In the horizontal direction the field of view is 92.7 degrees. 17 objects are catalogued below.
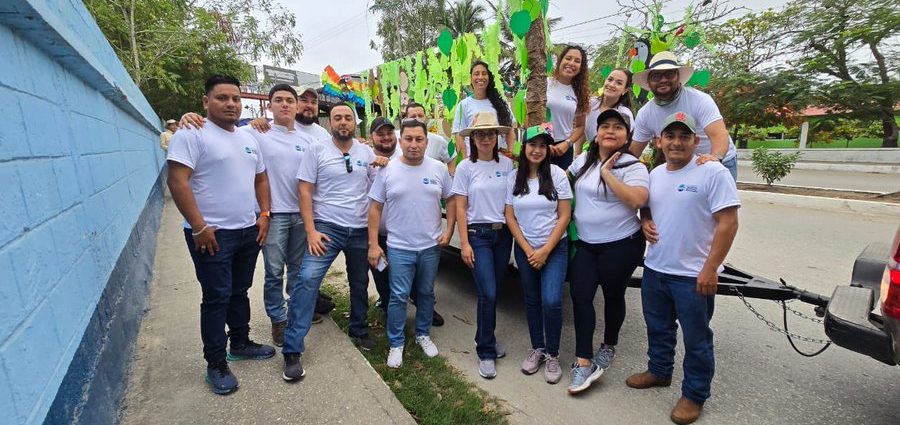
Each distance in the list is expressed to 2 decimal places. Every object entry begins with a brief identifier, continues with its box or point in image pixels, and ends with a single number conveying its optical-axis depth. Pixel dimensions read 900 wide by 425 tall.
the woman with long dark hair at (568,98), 3.46
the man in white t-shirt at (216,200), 2.32
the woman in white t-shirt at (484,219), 2.80
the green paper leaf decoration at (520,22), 3.03
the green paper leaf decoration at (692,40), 3.79
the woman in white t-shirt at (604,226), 2.48
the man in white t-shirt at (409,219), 2.81
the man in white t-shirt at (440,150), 3.87
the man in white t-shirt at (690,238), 2.10
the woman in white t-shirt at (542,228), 2.65
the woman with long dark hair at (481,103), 3.44
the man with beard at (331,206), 2.78
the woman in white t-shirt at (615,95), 3.44
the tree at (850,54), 15.13
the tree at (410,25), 28.23
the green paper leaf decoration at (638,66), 3.78
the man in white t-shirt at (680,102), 2.62
